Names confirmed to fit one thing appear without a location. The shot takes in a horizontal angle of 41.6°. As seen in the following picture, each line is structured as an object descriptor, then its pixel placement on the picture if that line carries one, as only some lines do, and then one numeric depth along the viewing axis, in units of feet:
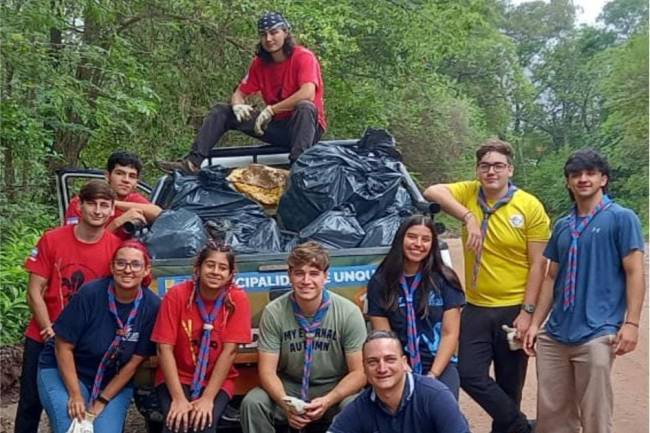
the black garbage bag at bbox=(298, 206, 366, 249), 15.99
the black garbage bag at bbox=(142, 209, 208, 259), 15.60
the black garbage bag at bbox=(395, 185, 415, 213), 17.69
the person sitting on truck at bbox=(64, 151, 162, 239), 16.43
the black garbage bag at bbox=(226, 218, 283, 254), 16.14
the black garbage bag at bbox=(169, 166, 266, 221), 17.53
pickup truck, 15.24
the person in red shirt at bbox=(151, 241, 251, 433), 14.05
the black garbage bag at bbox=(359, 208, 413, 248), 16.08
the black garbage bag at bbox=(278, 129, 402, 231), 17.03
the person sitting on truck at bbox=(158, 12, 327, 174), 19.94
